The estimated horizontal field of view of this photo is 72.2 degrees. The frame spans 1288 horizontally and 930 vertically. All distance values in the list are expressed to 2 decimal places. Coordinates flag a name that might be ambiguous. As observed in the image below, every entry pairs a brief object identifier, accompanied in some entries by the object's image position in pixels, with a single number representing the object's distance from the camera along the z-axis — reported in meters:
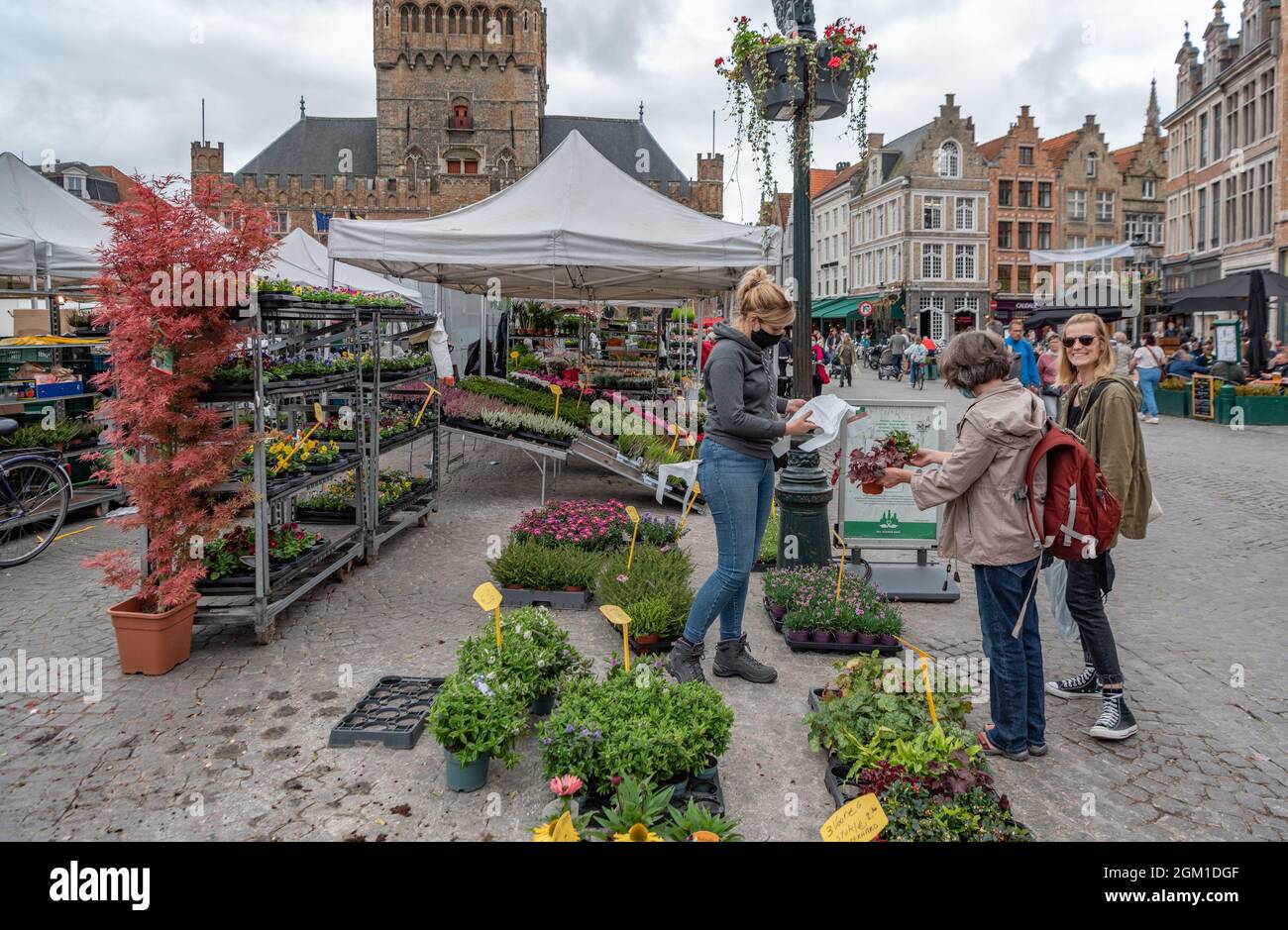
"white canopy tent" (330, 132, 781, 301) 8.90
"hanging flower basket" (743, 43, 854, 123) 6.62
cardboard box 11.19
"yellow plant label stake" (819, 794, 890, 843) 2.70
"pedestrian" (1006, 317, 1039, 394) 15.20
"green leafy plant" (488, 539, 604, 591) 6.09
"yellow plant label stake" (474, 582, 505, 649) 3.96
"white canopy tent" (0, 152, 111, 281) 10.79
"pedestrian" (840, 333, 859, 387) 27.19
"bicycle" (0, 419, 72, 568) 7.22
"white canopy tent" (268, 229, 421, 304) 16.92
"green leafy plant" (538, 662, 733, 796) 3.22
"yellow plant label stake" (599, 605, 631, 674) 3.77
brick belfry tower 52.50
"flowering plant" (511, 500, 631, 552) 6.81
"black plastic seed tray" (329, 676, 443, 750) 3.95
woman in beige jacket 3.59
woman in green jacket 4.05
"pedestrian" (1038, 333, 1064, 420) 13.55
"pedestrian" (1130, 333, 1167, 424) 17.88
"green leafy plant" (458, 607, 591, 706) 3.87
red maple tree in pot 4.59
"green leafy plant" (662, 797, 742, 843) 2.77
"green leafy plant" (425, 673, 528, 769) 3.47
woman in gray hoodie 4.14
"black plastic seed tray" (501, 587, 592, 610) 6.03
